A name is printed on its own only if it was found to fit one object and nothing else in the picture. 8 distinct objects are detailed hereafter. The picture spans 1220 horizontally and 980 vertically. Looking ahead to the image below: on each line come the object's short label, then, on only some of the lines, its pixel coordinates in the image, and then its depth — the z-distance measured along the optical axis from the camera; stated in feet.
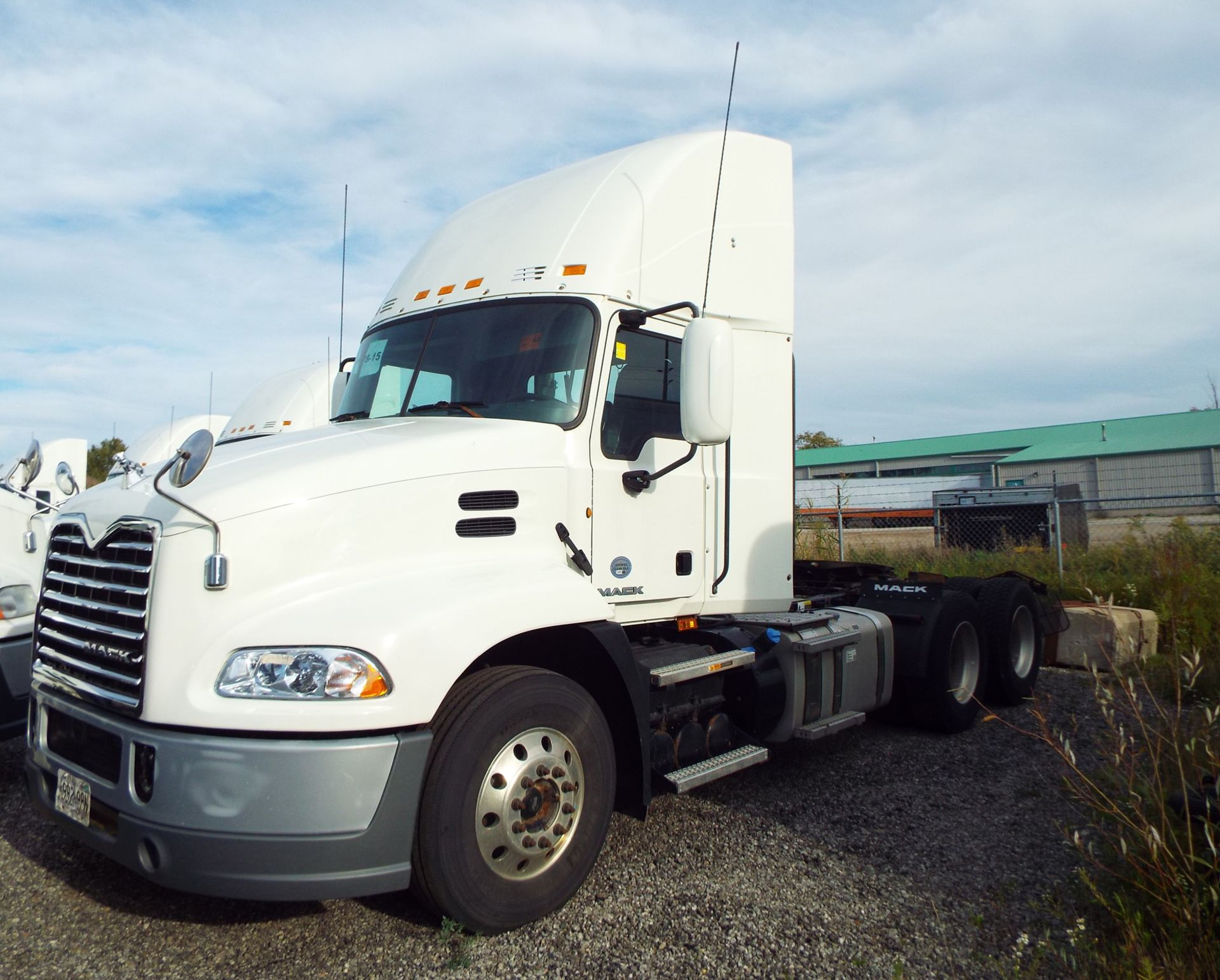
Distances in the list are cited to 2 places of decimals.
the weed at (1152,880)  10.35
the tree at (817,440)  237.04
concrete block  30.22
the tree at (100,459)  85.35
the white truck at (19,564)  17.71
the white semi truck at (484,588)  10.88
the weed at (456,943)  11.79
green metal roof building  131.54
